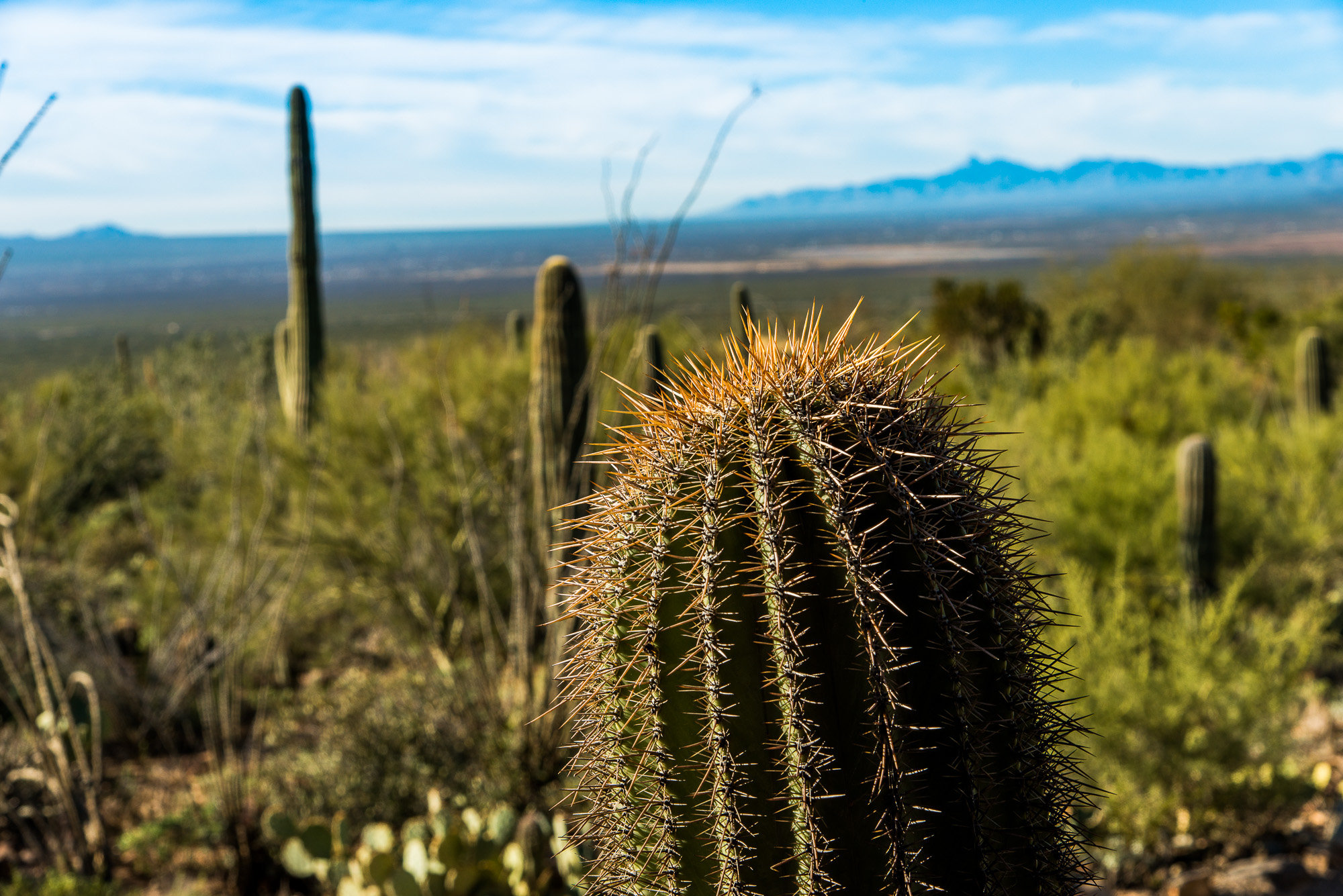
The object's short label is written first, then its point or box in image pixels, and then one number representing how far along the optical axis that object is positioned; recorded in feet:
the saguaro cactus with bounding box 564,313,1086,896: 5.25
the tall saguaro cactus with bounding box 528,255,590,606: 16.12
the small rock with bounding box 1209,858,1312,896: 13.19
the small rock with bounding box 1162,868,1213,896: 13.25
